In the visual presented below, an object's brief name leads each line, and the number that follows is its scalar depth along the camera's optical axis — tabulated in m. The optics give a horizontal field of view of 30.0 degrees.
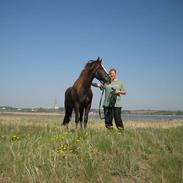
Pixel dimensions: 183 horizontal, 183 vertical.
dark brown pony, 11.20
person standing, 10.90
